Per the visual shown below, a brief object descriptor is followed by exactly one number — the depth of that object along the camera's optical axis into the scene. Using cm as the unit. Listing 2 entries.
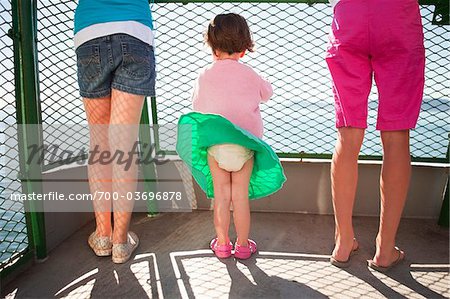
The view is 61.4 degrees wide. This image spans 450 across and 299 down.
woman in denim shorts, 156
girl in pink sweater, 167
